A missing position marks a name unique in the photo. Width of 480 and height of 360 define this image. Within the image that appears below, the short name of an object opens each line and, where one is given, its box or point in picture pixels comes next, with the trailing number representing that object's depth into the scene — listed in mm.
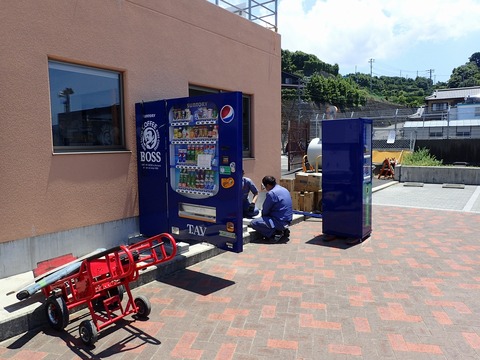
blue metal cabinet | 6941
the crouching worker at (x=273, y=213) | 7129
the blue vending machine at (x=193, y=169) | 5223
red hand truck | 3758
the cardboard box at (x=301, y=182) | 9570
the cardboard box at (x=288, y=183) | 9945
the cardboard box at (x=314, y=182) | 9328
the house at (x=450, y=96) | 62562
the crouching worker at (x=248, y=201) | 7664
